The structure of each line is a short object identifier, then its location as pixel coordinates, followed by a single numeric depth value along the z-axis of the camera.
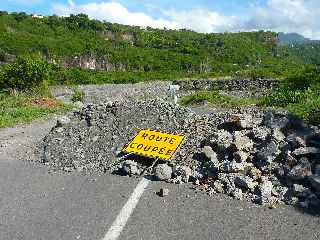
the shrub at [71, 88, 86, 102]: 18.13
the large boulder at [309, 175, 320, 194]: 4.49
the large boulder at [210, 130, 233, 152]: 5.37
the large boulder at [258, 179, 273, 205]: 4.52
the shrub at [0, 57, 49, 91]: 15.99
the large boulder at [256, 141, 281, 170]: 5.04
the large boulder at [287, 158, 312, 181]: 4.74
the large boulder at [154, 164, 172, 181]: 5.21
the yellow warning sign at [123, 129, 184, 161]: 5.60
